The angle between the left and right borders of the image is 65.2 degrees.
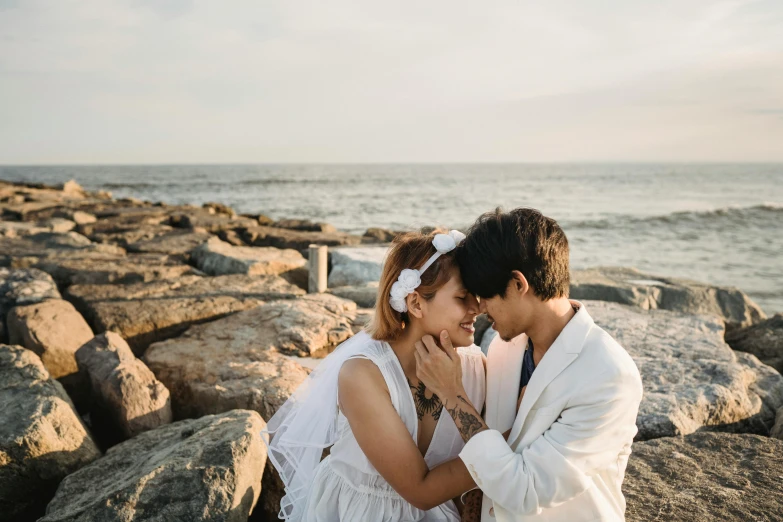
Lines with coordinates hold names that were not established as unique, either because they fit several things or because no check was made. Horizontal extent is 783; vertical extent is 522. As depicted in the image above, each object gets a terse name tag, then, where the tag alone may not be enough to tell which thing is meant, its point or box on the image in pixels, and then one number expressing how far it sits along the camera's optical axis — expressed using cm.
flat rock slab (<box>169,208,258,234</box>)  1443
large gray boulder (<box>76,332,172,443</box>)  432
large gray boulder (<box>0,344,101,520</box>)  365
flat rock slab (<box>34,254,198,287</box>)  743
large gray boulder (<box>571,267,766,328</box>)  718
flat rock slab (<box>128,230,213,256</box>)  996
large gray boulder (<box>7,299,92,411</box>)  507
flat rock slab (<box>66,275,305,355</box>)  585
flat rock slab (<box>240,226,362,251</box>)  1170
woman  255
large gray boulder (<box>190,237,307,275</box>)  855
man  217
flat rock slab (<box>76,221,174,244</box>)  1144
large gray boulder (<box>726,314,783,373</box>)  603
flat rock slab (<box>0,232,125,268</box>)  831
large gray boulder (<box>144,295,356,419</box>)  450
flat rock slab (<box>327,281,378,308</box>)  711
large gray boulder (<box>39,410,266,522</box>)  301
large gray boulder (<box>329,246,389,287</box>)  854
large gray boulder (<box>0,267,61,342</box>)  617
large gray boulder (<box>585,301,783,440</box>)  411
